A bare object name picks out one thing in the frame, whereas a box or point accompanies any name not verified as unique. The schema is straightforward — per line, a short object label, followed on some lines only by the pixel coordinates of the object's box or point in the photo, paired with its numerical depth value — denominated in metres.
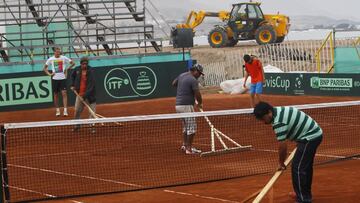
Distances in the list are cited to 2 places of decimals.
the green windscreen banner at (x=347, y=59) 29.42
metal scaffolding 29.98
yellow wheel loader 46.28
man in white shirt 21.78
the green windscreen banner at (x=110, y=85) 24.44
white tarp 29.92
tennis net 11.90
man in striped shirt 9.18
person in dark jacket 18.33
